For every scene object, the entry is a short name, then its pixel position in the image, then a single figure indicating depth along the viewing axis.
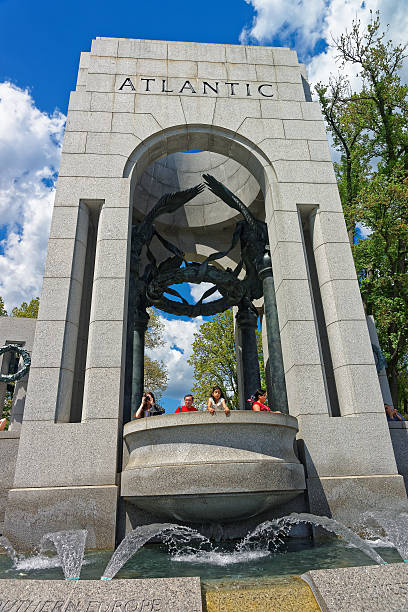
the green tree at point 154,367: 33.31
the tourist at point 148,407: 9.51
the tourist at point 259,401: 9.11
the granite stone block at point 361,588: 3.39
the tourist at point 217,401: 8.75
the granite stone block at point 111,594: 3.39
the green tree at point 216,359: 30.84
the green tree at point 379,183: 18.45
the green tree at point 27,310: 30.44
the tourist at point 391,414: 10.55
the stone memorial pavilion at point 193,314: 7.58
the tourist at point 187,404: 9.05
